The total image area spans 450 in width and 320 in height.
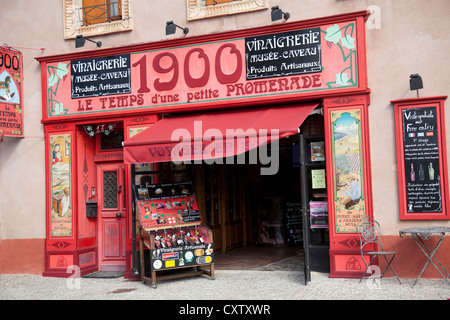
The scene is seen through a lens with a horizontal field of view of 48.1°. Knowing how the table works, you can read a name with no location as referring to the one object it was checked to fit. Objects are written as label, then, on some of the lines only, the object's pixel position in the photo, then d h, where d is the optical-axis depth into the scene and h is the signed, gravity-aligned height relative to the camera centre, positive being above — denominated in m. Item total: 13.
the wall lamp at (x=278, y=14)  8.22 +2.67
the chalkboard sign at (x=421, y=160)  7.32 +0.18
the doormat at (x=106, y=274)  9.07 -1.67
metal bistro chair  7.38 -0.95
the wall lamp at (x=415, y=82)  7.38 +1.32
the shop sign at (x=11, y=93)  9.26 +1.76
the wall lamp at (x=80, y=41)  9.41 +2.69
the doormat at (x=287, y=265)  8.84 -1.61
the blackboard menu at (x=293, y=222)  12.03 -1.09
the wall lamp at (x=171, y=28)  8.80 +2.70
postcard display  7.81 -0.81
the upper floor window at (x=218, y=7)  8.49 +2.95
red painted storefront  7.72 +1.35
